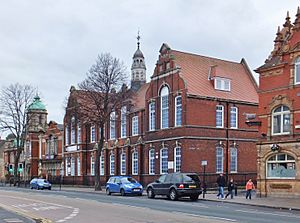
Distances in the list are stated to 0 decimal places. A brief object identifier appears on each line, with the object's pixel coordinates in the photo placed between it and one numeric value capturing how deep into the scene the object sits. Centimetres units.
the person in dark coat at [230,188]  3338
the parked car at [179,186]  3172
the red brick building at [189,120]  4528
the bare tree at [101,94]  4781
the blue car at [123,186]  3778
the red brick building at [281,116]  3181
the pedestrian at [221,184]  3325
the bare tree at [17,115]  7094
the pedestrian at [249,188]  3222
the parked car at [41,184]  5453
